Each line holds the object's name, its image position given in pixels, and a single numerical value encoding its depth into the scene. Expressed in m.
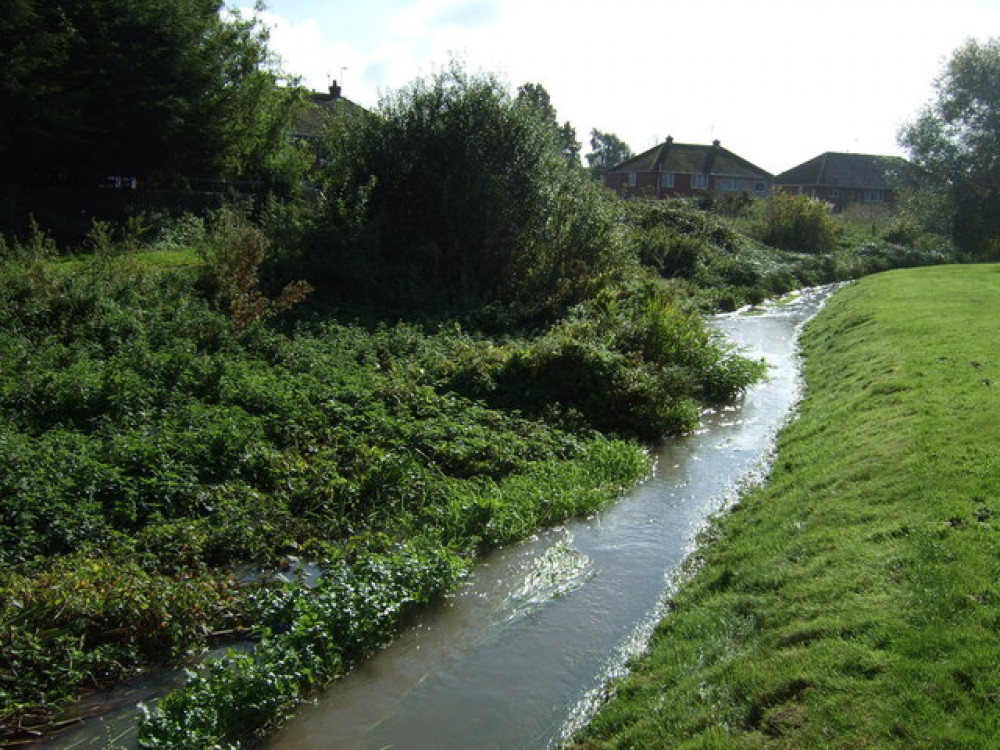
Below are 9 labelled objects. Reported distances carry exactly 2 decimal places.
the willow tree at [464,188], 22.34
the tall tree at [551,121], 23.98
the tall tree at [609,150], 139.62
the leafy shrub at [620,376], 14.37
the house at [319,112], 24.42
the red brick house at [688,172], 79.75
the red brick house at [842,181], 86.75
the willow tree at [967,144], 50.31
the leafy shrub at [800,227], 48.81
